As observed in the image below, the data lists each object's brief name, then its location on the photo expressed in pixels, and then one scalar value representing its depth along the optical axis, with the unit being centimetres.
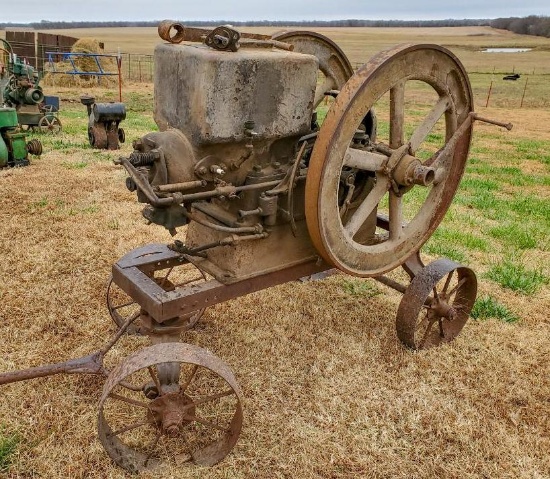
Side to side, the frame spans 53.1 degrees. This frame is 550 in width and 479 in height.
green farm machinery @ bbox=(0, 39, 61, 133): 1050
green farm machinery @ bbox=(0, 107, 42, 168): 764
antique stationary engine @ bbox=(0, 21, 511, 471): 263
